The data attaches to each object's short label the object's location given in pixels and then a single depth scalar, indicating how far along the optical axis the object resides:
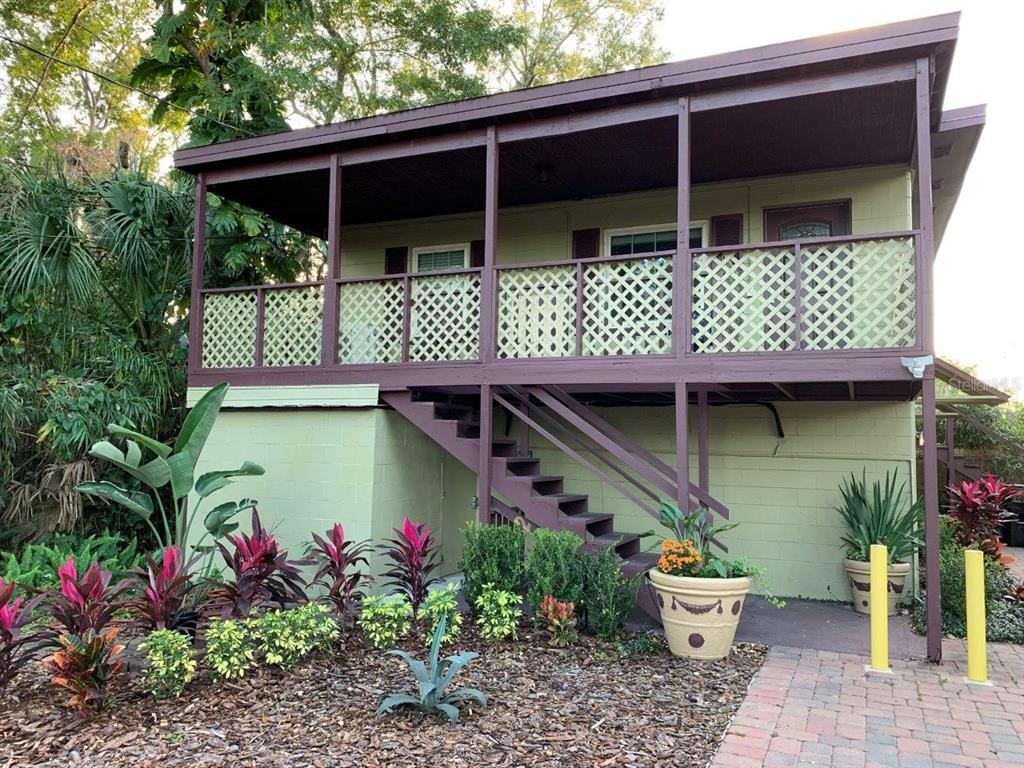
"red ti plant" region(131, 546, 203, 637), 4.98
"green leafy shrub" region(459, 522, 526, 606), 6.37
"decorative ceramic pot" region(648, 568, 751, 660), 5.48
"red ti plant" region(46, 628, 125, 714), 4.16
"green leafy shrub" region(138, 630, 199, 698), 4.47
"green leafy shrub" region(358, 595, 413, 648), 5.49
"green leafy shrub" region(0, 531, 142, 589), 7.18
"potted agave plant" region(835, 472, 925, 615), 7.11
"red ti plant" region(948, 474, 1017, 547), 7.83
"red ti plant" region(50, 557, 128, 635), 4.37
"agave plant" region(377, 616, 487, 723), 4.16
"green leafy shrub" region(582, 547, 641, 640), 5.90
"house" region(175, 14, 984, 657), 6.26
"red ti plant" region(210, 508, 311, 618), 5.28
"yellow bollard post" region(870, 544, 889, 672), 5.35
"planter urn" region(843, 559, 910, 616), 7.13
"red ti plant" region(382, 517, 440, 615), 6.27
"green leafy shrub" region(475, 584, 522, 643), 5.82
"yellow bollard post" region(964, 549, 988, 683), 5.16
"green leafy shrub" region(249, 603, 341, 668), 4.97
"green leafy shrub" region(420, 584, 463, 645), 5.59
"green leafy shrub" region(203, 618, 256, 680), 4.71
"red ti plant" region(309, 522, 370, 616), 5.82
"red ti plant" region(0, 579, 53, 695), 4.33
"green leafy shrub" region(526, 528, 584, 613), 6.04
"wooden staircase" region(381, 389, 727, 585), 6.89
